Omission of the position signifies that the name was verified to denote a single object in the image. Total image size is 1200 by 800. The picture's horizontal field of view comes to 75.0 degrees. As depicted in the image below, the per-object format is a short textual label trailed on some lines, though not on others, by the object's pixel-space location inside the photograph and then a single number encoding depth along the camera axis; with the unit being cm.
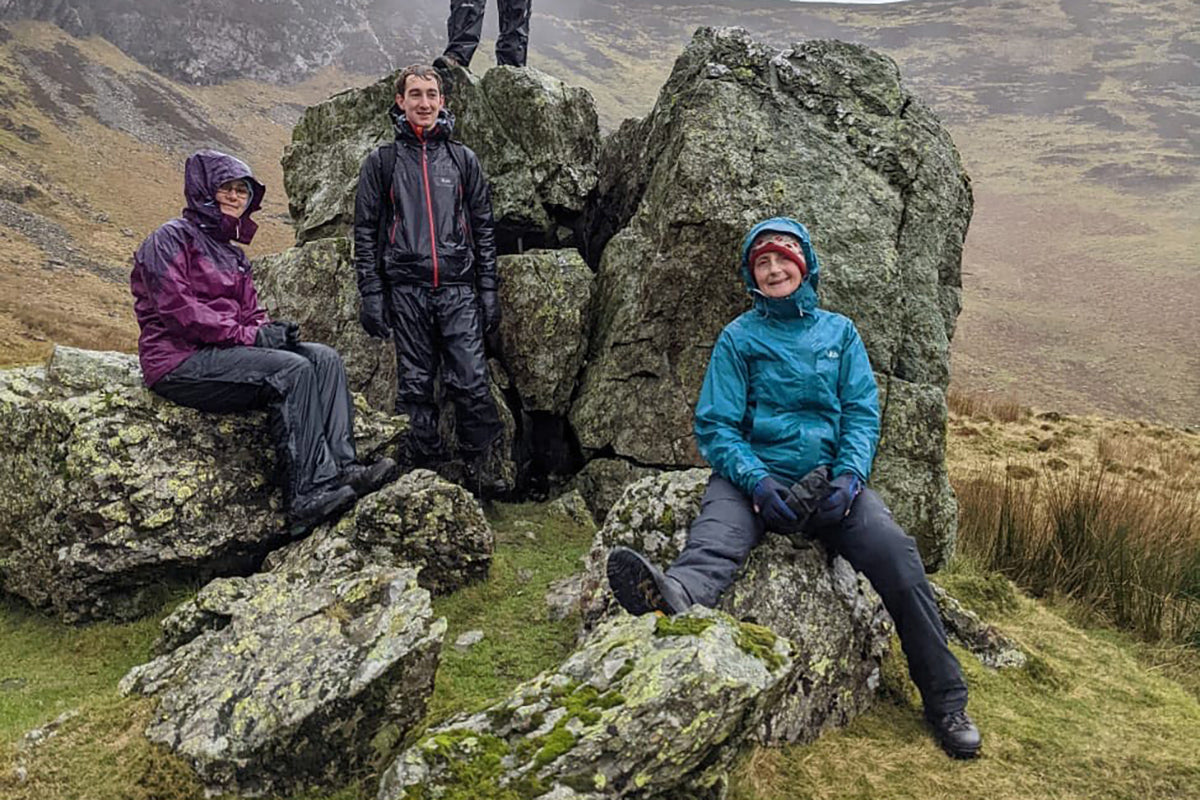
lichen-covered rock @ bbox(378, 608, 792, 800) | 323
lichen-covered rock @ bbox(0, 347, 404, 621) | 587
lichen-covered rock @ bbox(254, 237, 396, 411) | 848
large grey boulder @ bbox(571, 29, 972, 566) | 793
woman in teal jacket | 450
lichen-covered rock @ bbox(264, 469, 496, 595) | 609
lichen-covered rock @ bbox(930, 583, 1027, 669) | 580
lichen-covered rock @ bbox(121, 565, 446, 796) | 375
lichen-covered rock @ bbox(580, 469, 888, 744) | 461
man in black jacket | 746
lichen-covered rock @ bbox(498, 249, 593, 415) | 859
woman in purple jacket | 604
